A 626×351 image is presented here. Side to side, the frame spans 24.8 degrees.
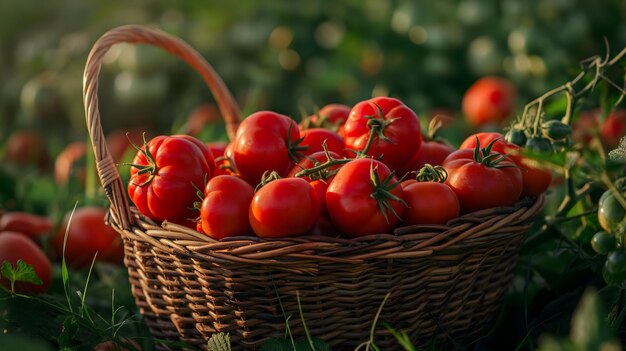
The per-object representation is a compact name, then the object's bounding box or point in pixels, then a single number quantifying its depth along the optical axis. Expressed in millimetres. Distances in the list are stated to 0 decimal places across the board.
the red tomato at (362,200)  1161
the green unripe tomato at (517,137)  1231
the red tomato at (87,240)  1500
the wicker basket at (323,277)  1152
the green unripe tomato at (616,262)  1117
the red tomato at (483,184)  1201
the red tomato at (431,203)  1178
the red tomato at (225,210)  1179
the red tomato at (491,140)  1254
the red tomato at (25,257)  1344
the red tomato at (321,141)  1286
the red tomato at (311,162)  1237
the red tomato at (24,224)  1473
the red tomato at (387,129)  1247
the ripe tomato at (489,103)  1893
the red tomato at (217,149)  1347
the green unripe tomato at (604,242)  1139
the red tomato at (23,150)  2144
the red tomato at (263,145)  1250
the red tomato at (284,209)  1154
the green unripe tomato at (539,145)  1149
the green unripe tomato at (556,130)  1165
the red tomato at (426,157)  1291
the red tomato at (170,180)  1220
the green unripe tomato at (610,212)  1135
